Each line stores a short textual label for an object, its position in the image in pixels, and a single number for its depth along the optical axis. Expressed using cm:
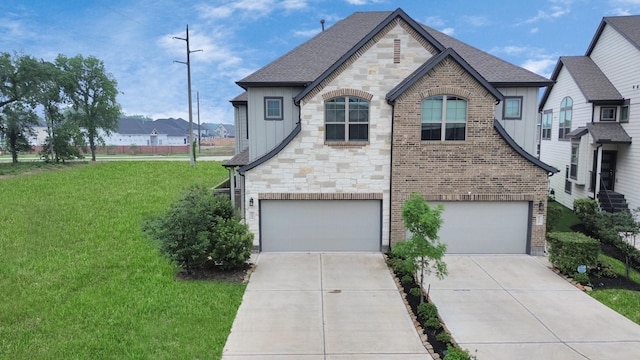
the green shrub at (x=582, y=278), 1089
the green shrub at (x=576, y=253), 1134
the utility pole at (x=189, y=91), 3759
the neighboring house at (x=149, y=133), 8388
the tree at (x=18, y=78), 3638
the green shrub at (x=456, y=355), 645
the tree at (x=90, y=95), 4303
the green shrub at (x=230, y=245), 1126
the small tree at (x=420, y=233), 863
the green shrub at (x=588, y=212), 1634
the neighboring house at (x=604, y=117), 1808
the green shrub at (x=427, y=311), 853
